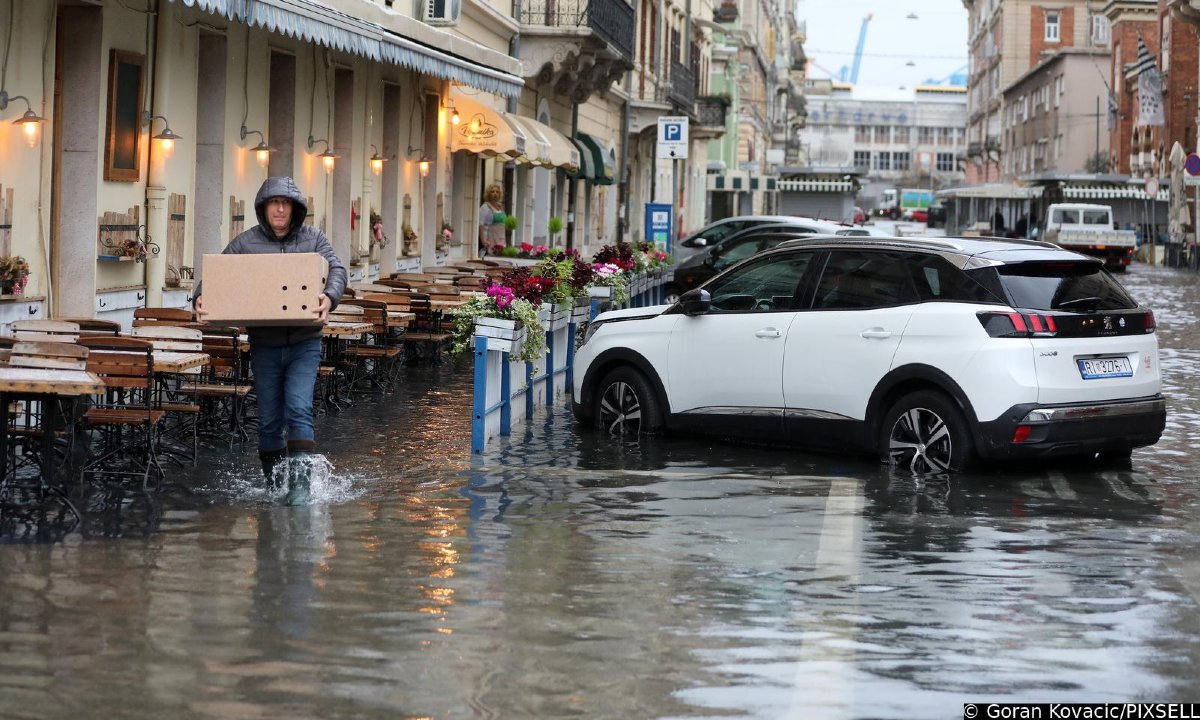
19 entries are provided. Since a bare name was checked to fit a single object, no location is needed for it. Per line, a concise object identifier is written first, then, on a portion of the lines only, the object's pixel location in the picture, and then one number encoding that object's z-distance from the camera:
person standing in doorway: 29.59
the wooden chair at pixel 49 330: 10.81
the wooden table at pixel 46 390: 8.70
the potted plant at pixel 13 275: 12.78
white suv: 11.08
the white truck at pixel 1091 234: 51.25
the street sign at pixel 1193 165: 47.78
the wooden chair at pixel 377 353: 15.70
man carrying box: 9.94
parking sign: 32.31
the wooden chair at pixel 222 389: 12.08
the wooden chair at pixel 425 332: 17.95
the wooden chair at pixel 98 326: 11.63
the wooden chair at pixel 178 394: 11.27
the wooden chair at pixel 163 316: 13.06
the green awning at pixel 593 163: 39.62
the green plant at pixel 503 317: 12.91
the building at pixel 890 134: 190.38
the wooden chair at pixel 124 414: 10.20
